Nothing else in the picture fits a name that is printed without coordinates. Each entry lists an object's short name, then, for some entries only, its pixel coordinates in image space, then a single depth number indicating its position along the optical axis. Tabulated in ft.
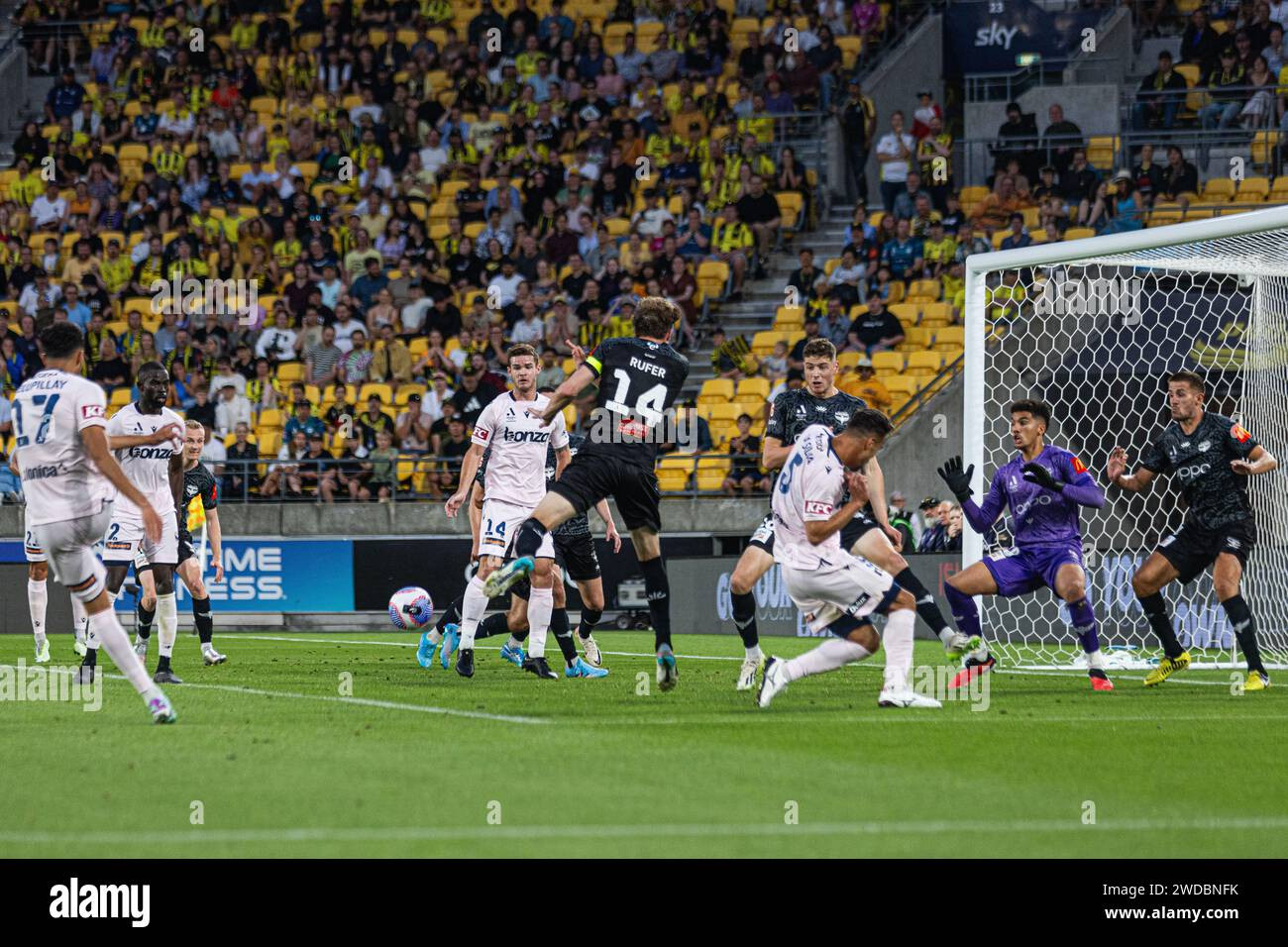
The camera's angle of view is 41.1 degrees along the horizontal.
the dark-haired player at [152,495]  40.68
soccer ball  49.73
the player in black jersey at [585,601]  43.29
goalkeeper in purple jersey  39.58
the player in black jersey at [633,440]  35.83
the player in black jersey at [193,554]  46.52
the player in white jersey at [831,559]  31.19
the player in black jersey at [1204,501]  40.45
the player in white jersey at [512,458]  43.42
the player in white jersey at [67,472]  29.45
